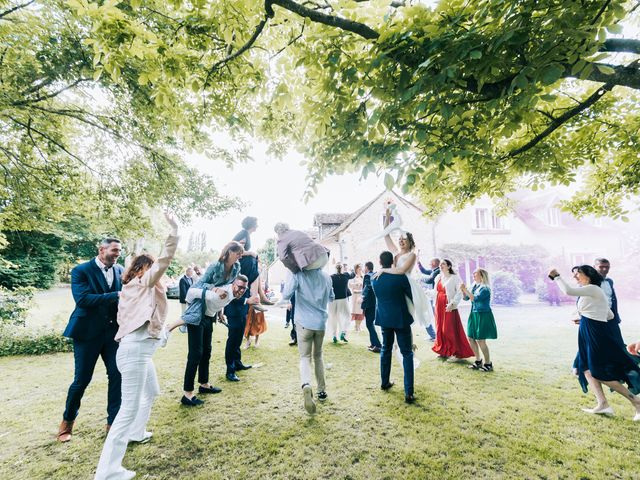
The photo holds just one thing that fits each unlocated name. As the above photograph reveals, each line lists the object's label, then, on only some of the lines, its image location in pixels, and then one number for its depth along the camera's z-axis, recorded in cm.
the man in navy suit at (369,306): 793
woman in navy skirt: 402
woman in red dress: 677
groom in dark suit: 475
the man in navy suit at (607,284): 545
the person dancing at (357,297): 1073
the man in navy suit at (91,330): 356
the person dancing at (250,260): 564
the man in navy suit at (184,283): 1078
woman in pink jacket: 280
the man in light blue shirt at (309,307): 450
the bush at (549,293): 1811
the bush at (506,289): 1830
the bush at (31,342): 847
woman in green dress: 618
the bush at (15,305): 961
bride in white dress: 504
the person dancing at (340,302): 903
